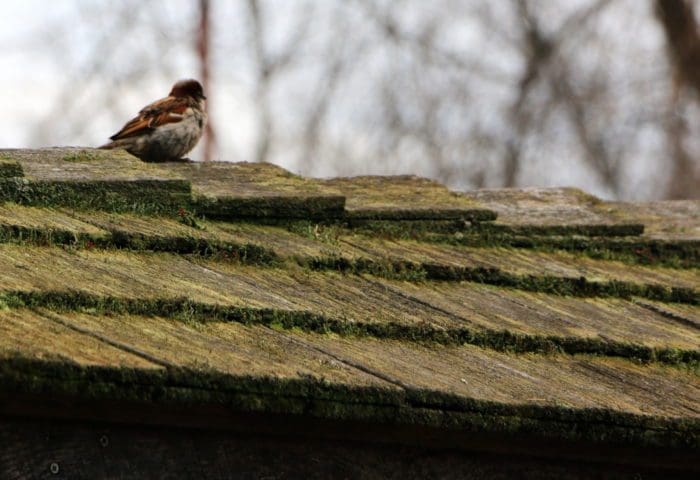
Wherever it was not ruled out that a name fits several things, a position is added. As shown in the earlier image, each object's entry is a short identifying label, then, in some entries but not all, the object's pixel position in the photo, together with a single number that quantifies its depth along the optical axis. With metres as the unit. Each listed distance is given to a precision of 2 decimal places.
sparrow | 12.59
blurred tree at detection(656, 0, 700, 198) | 30.05
